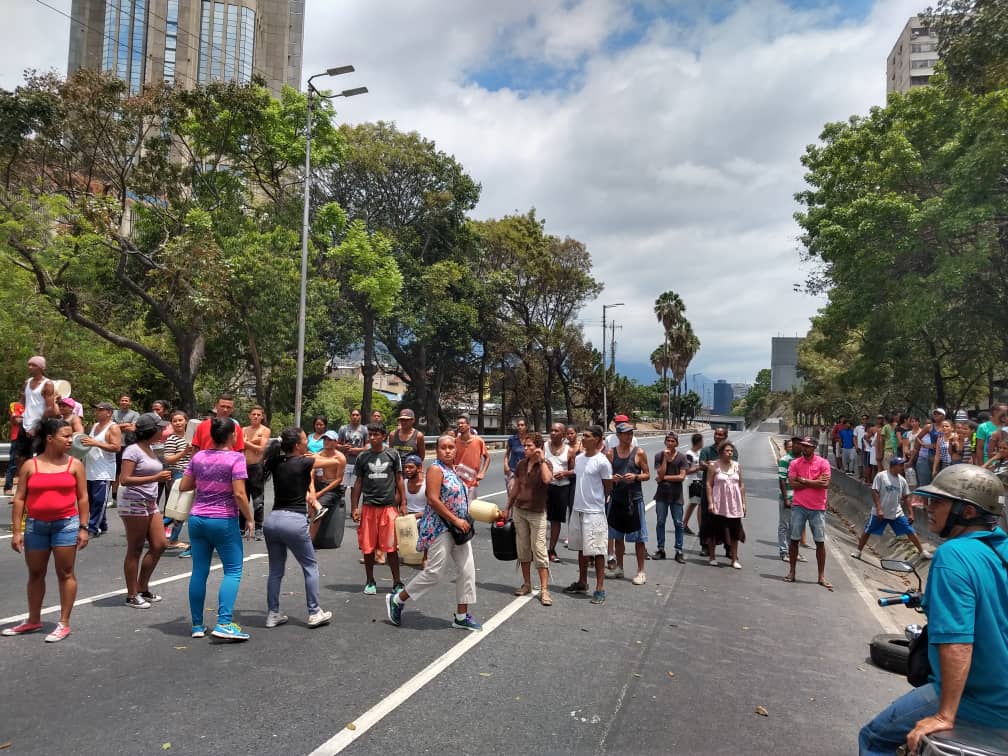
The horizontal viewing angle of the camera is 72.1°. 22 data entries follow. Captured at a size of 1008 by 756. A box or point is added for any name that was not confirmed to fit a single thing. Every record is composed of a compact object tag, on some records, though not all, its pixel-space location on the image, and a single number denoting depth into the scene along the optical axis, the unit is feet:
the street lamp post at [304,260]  63.36
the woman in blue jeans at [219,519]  17.63
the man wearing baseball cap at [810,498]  28.27
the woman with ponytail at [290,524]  18.85
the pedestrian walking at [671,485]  31.60
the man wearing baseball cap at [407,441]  29.58
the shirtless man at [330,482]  24.95
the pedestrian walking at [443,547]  19.52
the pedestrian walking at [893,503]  33.78
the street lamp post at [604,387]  174.09
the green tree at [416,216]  108.27
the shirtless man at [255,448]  28.07
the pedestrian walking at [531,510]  23.66
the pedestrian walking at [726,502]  30.58
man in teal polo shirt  8.01
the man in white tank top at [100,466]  30.07
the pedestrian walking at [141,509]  19.99
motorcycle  7.53
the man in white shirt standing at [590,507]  23.80
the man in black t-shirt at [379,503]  22.79
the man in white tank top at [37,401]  29.45
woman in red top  17.07
